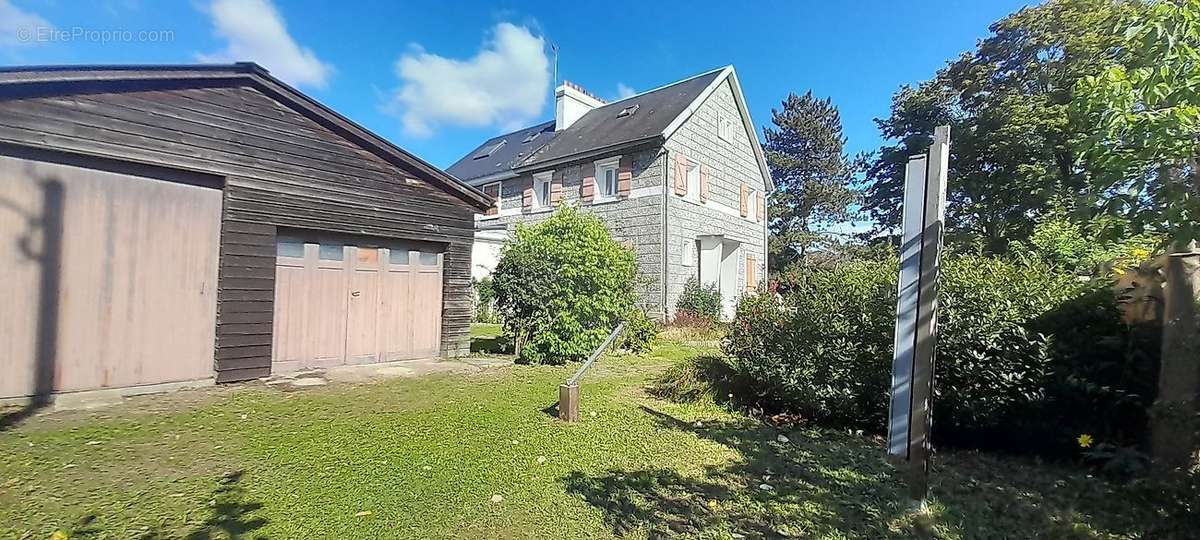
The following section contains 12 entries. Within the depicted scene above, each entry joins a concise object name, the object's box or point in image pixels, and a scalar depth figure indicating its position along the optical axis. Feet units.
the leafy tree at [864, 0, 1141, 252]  51.75
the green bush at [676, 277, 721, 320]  48.57
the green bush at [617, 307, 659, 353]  33.99
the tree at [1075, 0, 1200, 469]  9.81
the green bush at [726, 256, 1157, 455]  12.67
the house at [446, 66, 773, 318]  49.01
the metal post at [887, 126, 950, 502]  10.15
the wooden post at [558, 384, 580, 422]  16.70
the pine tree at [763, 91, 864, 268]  101.81
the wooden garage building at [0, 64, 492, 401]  17.13
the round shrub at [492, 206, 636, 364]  29.40
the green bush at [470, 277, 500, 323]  51.52
